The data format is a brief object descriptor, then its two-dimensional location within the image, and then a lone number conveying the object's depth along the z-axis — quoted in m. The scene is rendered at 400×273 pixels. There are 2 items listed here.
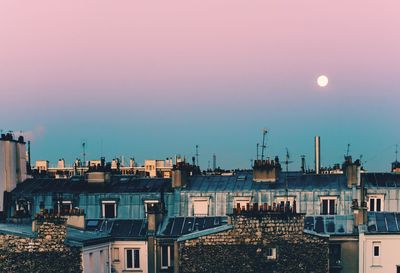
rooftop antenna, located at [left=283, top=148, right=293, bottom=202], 49.03
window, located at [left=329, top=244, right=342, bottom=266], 44.50
